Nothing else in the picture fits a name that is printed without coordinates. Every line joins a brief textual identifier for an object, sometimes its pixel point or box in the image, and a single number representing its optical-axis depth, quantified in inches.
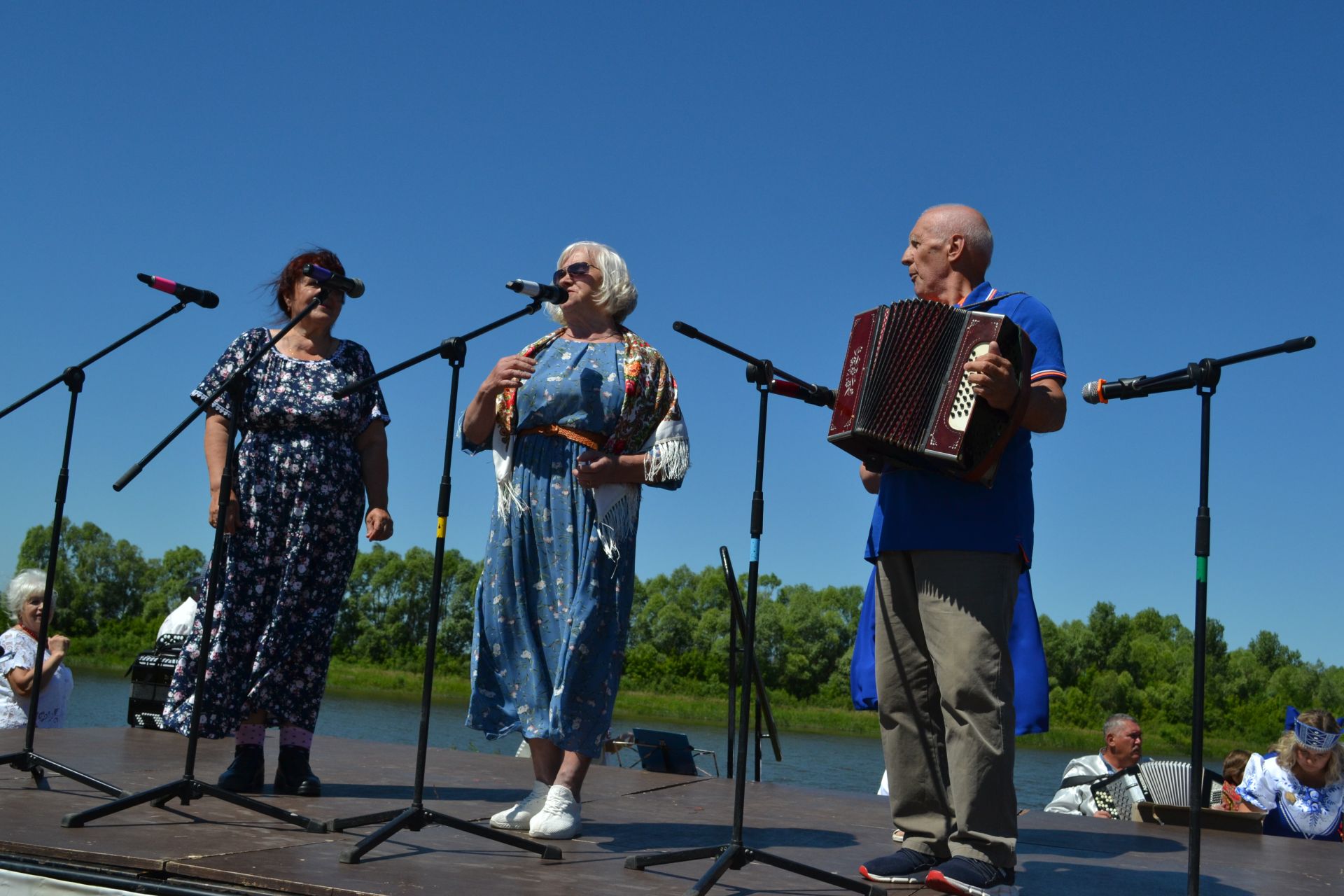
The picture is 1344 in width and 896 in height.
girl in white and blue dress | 213.2
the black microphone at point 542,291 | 118.2
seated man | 242.7
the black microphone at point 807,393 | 113.3
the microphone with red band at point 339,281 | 134.6
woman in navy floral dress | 148.5
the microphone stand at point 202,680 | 123.2
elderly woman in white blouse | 226.4
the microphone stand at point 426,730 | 114.0
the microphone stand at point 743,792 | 104.0
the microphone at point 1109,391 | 109.7
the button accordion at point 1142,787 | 240.4
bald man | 106.7
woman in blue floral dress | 127.8
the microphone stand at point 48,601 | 137.6
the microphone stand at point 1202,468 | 102.1
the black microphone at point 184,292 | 138.7
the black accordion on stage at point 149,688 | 247.9
